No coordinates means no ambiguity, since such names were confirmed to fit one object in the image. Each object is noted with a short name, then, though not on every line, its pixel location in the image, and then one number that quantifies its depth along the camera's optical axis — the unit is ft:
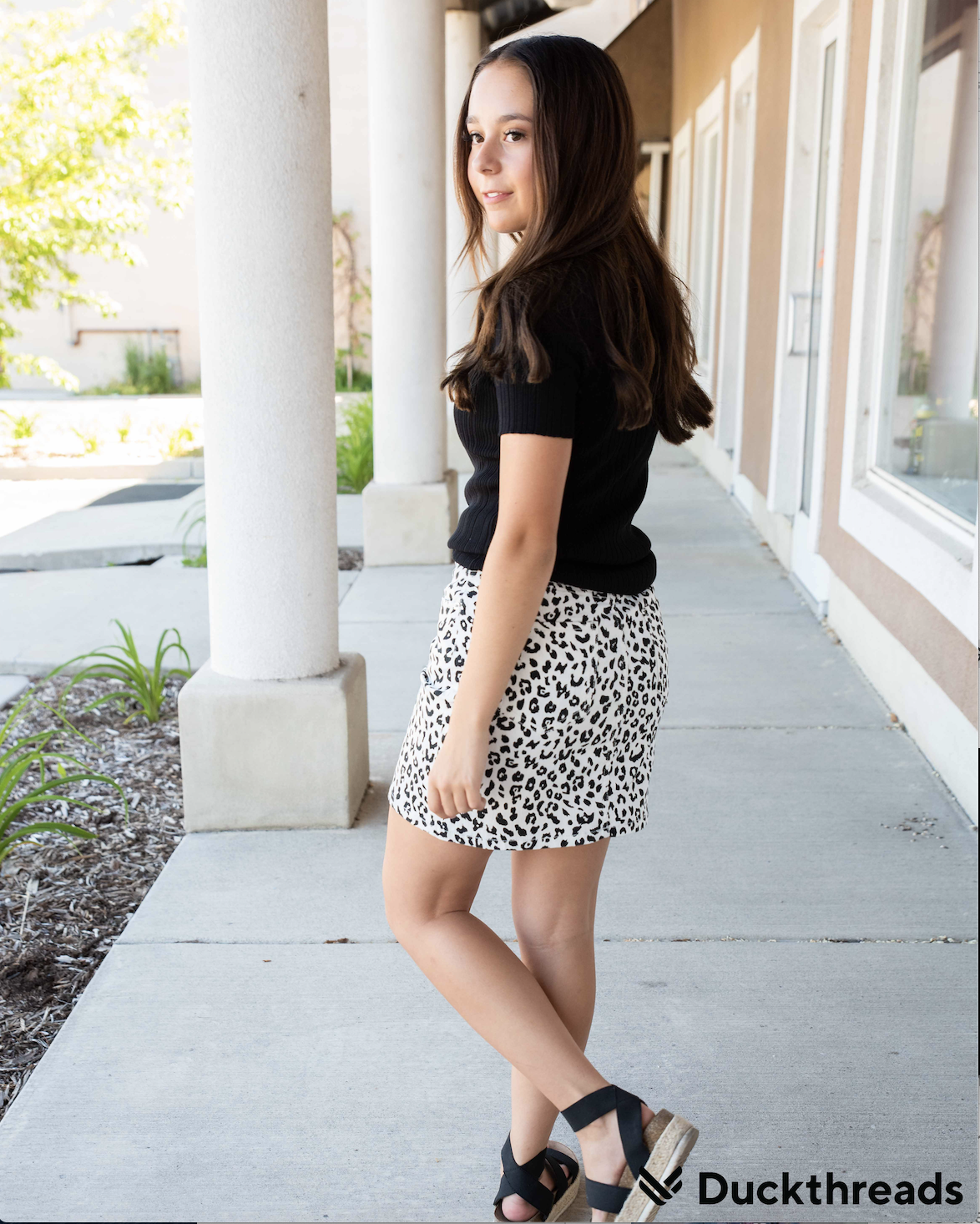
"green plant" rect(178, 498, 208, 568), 21.71
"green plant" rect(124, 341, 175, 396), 58.72
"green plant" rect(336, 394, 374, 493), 28.14
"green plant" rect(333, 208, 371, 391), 60.34
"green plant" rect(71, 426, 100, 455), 35.60
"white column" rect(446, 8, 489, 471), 28.27
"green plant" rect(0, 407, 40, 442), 36.09
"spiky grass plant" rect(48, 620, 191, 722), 13.70
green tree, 33.14
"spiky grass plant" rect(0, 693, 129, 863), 10.12
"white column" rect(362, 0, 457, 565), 19.47
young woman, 4.80
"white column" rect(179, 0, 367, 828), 9.64
